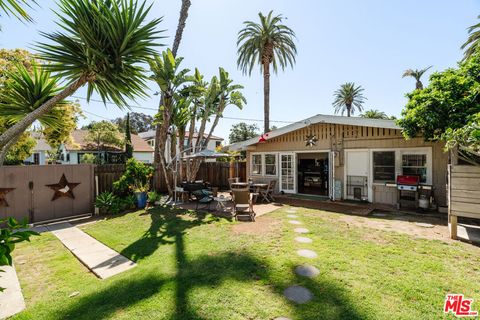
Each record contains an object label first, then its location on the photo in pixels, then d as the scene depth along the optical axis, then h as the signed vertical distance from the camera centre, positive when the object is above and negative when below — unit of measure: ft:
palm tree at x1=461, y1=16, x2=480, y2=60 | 48.44 +26.33
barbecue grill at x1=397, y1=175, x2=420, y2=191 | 27.09 -2.74
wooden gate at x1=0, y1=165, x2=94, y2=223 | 24.50 -3.37
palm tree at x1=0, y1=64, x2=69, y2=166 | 9.71 +3.12
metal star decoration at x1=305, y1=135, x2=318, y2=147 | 36.52 +3.22
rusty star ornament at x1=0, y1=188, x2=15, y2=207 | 24.05 -3.53
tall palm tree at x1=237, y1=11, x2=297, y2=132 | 57.67 +30.46
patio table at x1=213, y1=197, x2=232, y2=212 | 28.25 -5.87
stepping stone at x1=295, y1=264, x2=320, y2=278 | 12.54 -6.22
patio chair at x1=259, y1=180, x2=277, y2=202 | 34.47 -4.89
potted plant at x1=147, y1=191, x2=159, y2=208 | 32.35 -5.26
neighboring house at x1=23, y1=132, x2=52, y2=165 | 89.92 +3.48
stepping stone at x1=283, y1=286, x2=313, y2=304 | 10.43 -6.32
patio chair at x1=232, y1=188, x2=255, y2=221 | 25.72 -4.60
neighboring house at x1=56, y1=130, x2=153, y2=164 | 81.82 +4.44
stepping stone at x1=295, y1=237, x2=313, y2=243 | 17.54 -6.17
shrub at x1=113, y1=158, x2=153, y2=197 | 32.01 -2.23
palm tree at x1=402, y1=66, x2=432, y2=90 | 80.38 +30.90
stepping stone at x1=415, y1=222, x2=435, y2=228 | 21.33 -6.19
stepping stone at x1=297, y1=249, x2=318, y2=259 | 14.82 -6.18
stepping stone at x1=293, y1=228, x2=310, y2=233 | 19.99 -6.15
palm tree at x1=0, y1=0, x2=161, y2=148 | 8.86 +4.88
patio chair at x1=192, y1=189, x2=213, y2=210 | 29.60 -4.88
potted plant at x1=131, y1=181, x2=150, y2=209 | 32.04 -4.35
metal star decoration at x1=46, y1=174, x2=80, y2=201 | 27.25 -3.10
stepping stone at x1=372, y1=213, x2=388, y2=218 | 25.79 -6.20
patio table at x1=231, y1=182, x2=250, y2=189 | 32.30 -3.46
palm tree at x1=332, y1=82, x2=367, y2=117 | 113.29 +31.66
